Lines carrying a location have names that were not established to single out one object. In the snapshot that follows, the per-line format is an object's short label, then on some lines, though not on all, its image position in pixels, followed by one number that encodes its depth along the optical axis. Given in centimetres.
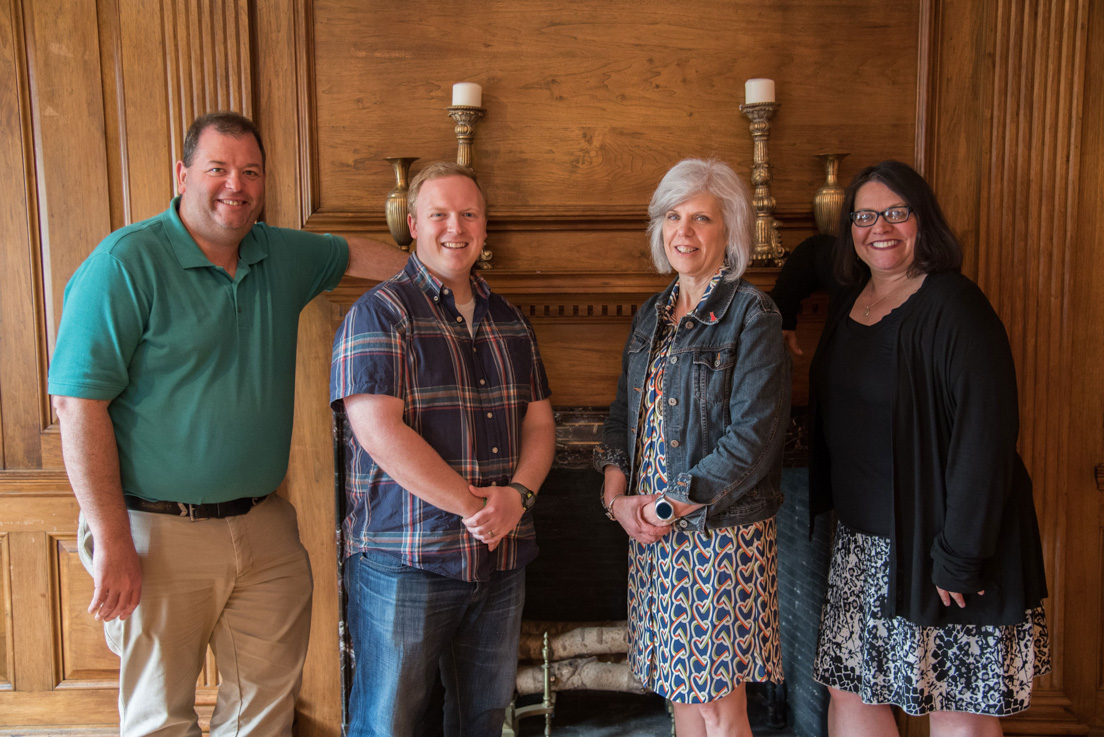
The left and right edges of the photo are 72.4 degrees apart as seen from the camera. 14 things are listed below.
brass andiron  233
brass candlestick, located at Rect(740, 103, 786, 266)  214
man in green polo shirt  154
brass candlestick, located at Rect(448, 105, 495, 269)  215
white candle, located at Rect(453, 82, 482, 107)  212
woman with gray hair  160
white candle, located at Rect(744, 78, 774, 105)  211
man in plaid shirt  153
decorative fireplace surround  218
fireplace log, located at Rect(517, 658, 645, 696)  247
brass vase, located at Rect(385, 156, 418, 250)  210
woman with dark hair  158
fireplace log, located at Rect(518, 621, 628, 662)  248
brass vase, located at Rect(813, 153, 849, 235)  214
